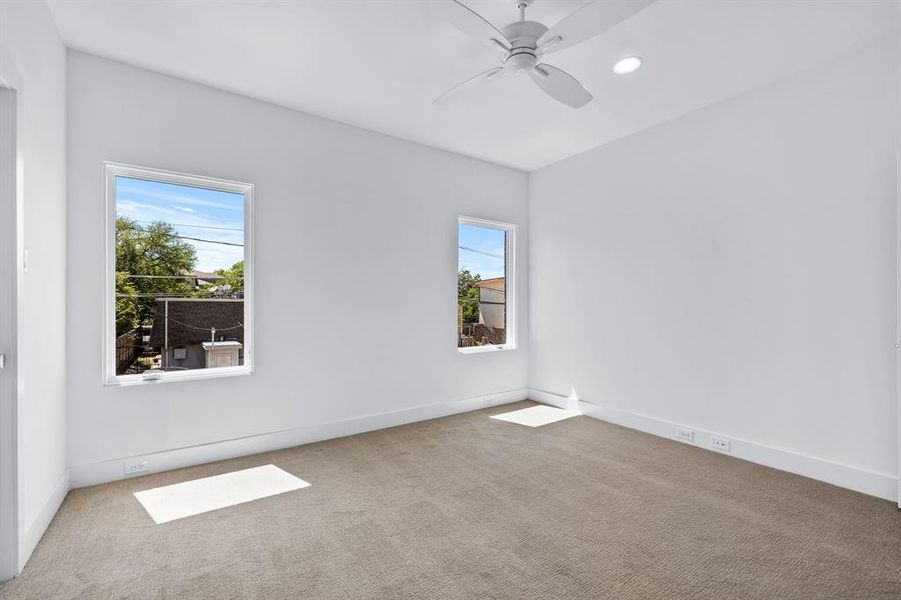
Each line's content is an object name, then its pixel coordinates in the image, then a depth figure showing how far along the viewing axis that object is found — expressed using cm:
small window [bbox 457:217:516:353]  483
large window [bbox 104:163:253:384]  297
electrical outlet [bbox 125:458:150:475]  291
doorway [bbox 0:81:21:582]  186
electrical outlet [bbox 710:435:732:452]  342
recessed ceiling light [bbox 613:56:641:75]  283
